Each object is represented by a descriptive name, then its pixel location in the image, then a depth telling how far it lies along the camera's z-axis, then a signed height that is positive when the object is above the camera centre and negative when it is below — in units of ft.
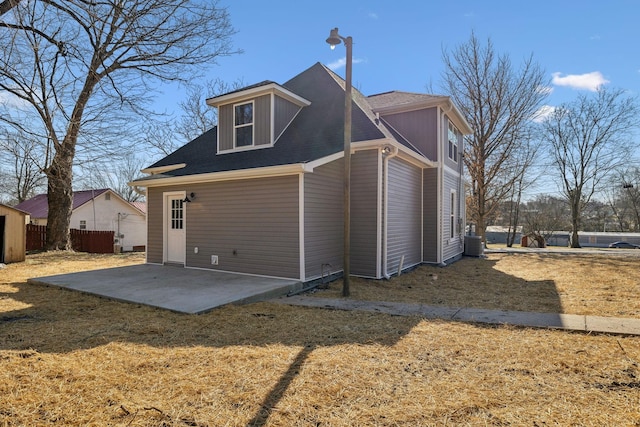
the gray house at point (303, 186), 25.32 +2.77
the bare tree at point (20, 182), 40.88 +9.24
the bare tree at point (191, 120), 74.84 +21.32
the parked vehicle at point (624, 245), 106.22 -7.24
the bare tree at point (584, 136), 78.89 +20.60
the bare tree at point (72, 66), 26.96 +14.56
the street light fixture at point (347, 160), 21.66 +3.75
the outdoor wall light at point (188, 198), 30.09 +1.90
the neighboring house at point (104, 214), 83.41 +1.55
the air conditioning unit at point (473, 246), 47.42 -3.37
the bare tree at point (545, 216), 129.70 +1.83
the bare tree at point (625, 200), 109.40 +7.74
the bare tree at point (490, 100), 63.46 +21.94
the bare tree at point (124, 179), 64.26 +13.75
